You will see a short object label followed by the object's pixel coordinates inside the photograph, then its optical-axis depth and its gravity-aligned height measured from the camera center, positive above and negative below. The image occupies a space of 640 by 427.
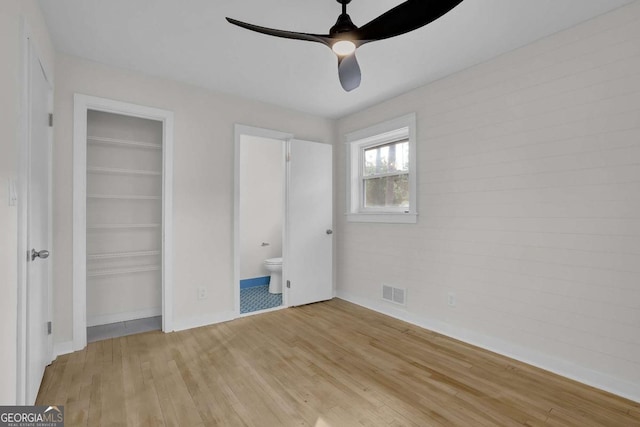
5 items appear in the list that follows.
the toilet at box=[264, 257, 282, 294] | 4.48 -0.87
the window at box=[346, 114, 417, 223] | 3.44 +0.51
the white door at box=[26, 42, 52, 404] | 1.80 -0.11
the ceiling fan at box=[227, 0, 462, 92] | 1.47 +0.97
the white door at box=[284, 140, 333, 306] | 3.92 -0.12
